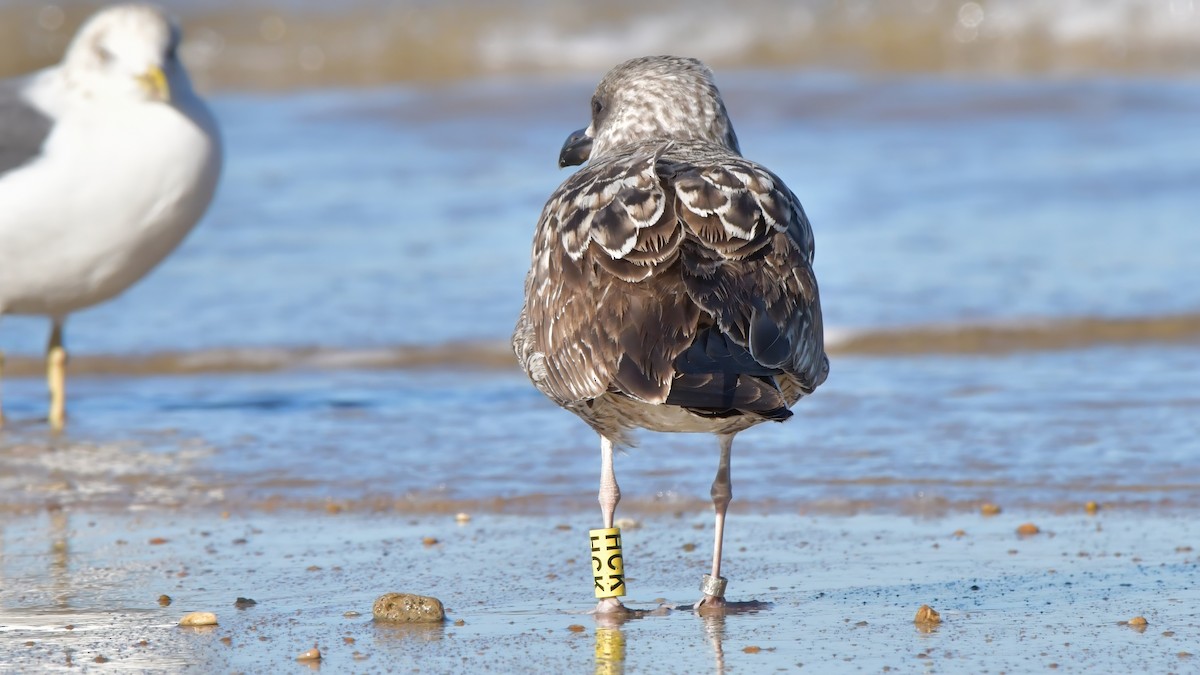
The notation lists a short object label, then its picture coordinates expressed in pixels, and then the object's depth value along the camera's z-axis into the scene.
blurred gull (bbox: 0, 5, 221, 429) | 12.85
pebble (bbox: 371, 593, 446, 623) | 7.62
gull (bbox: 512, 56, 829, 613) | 6.73
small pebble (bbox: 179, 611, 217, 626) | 7.65
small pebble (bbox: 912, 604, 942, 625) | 7.48
